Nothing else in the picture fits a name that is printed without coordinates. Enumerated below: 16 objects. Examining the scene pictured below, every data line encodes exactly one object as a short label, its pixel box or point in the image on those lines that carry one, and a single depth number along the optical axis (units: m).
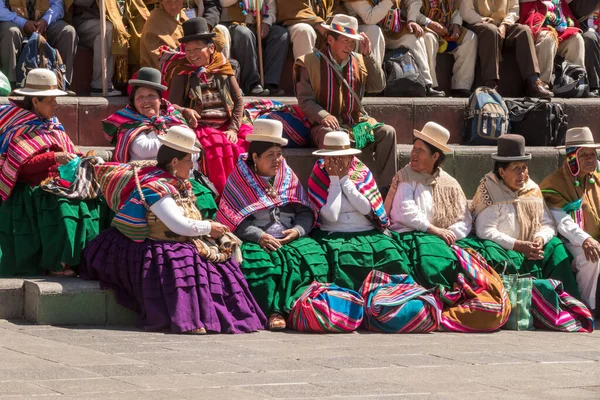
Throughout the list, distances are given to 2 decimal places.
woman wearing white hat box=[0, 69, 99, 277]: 17.18
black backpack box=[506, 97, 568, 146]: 22.96
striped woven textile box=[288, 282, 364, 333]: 16.68
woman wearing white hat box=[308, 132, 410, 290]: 17.64
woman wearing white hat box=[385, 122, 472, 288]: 18.13
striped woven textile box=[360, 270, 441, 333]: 16.95
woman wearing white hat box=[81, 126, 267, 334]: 16.28
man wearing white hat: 20.12
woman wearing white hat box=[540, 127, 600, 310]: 19.08
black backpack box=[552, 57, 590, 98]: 24.95
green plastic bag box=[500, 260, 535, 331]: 17.90
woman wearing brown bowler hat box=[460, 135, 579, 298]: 18.71
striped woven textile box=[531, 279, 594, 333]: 18.03
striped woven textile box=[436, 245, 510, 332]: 17.38
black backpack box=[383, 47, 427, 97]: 23.39
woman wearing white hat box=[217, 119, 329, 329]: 17.08
